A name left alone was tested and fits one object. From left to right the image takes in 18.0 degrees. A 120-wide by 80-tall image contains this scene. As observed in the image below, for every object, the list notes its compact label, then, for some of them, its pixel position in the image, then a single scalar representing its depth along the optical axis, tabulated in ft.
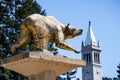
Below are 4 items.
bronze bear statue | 44.50
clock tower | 392.47
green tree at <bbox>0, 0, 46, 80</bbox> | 92.22
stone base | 40.78
